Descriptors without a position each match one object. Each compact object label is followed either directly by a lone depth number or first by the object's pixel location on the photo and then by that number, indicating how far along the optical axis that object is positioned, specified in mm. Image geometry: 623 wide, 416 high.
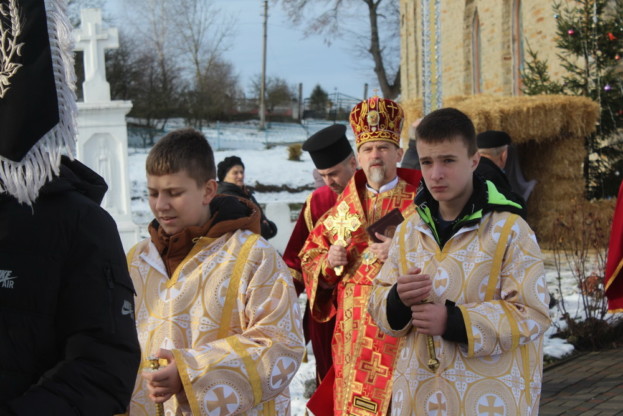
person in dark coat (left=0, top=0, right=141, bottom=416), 1666
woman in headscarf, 7434
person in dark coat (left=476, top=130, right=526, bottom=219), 5637
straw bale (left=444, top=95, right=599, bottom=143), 12484
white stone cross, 9656
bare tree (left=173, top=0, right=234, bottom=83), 44188
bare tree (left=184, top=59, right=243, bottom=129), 37000
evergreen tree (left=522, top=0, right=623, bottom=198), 12742
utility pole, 41594
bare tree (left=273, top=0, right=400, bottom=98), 38969
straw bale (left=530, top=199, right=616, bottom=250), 10805
